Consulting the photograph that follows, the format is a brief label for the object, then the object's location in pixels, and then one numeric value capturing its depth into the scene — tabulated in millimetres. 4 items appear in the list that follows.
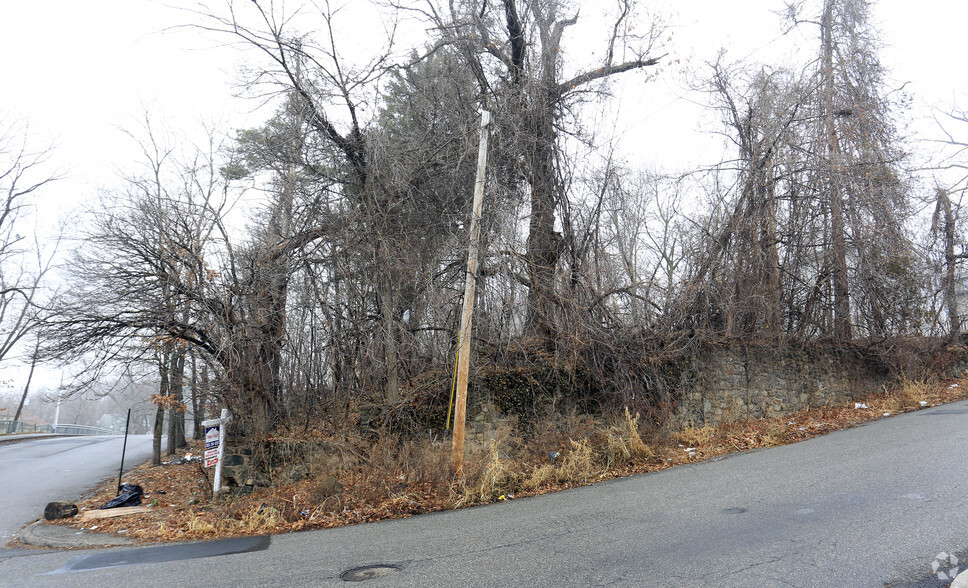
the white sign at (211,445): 10266
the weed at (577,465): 9906
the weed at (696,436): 11930
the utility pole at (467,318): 9508
